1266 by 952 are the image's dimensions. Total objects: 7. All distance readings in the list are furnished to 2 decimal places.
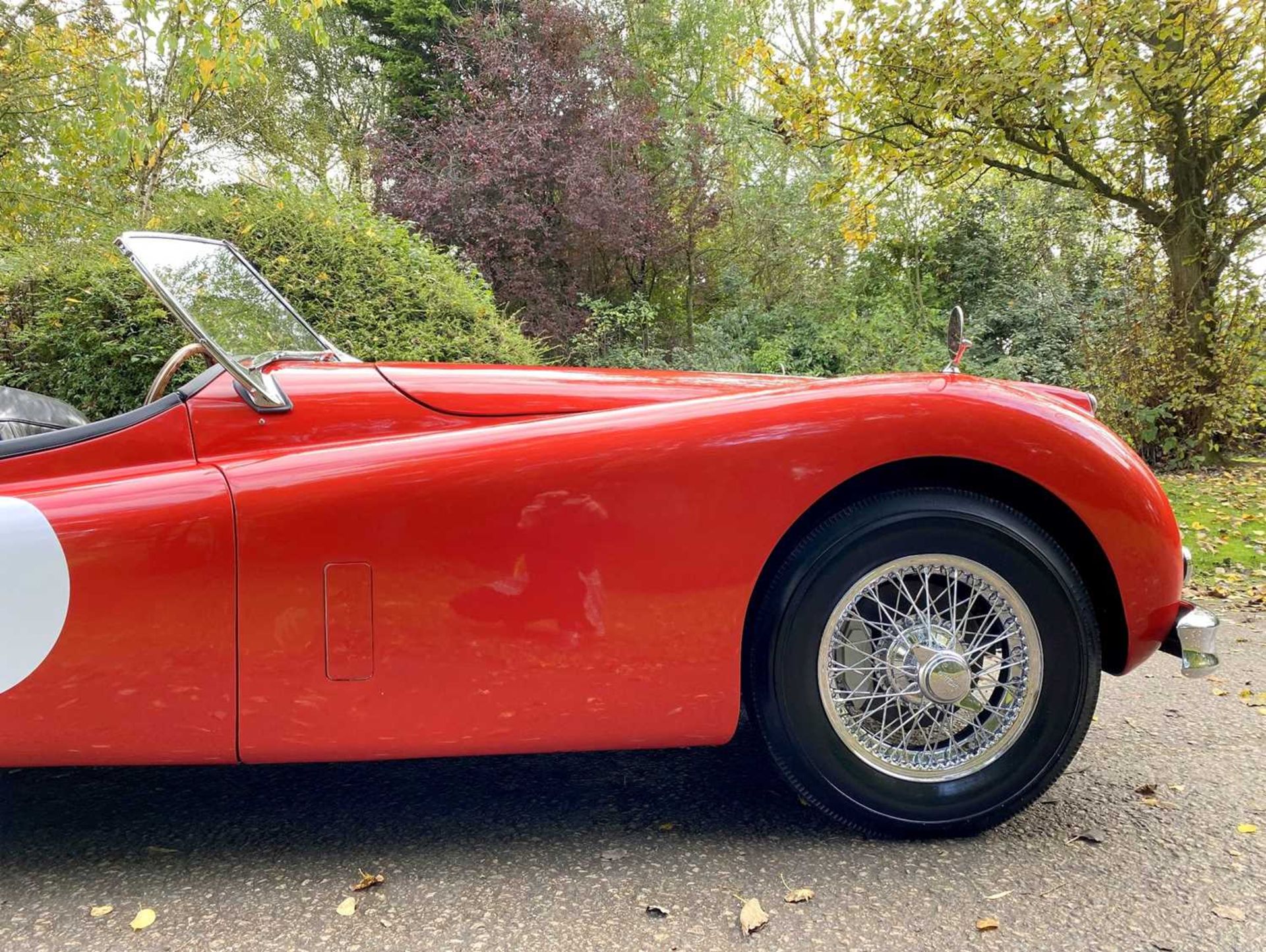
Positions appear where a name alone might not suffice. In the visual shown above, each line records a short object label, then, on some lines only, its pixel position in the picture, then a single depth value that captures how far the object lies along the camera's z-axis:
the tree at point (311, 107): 16.69
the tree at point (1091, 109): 5.99
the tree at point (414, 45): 14.29
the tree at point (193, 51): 5.70
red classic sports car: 1.60
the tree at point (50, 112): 8.30
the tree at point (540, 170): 11.09
